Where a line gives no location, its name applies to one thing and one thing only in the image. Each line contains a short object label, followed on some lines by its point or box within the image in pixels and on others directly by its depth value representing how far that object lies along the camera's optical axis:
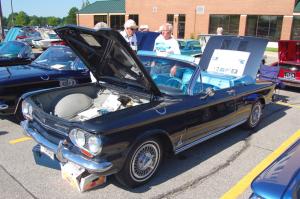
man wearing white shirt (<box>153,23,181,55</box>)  6.09
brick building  26.02
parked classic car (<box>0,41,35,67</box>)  7.53
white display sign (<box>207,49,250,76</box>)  6.04
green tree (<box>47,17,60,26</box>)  104.30
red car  8.89
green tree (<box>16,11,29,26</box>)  113.25
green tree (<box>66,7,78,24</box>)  76.47
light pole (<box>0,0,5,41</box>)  15.38
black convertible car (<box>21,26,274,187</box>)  3.17
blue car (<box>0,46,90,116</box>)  5.23
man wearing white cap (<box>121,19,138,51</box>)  6.28
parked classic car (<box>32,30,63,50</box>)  18.51
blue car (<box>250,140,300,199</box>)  2.07
